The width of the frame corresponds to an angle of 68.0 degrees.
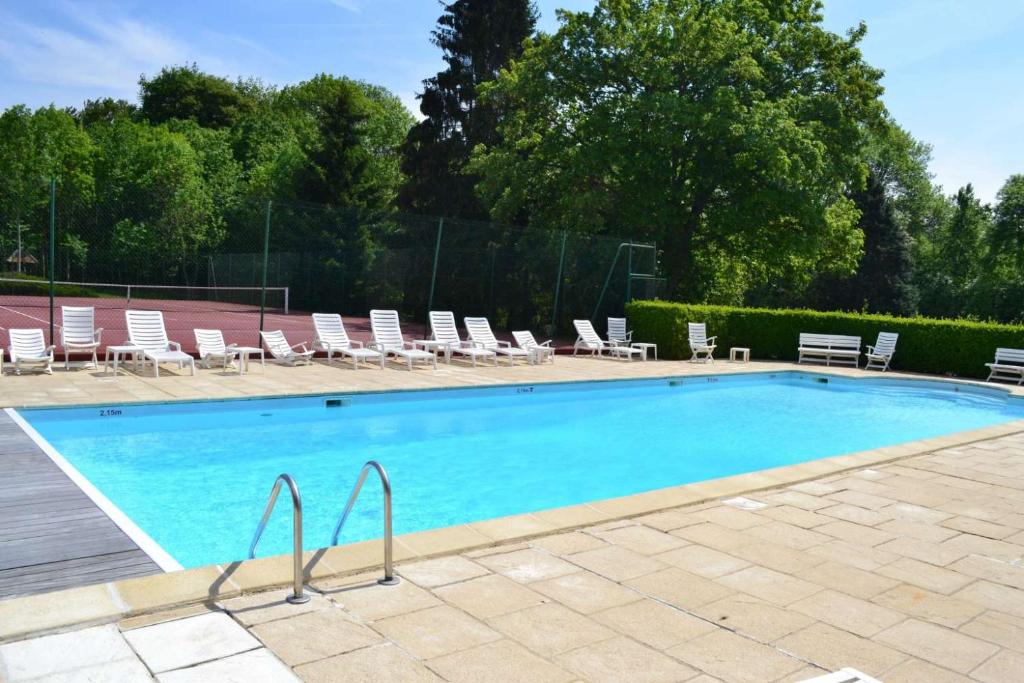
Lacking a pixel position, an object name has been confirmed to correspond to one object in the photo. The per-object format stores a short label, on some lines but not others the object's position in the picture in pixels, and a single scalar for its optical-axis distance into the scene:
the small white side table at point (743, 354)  17.00
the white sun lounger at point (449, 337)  13.81
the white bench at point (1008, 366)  14.89
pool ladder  3.21
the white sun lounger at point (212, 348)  11.26
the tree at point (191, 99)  47.06
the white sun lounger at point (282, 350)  12.30
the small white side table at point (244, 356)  11.13
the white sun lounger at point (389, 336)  12.92
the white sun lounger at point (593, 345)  16.31
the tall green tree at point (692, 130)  19.88
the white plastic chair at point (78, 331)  10.48
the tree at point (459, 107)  27.39
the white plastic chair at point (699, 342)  16.27
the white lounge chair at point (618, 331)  17.00
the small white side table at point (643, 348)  16.30
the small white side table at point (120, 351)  10.28
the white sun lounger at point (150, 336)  10.62
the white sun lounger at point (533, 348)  14.45
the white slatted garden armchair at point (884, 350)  16.20
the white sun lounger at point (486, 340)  14.06
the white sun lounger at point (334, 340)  12.63
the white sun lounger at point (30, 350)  9.88
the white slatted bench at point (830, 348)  16.83
